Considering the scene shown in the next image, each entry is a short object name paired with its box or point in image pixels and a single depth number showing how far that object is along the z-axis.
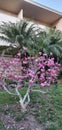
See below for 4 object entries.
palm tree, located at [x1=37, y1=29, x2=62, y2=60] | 5.53
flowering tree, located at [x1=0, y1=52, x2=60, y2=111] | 2.61
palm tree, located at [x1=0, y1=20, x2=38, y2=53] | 5.38
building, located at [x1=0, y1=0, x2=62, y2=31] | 7.83
